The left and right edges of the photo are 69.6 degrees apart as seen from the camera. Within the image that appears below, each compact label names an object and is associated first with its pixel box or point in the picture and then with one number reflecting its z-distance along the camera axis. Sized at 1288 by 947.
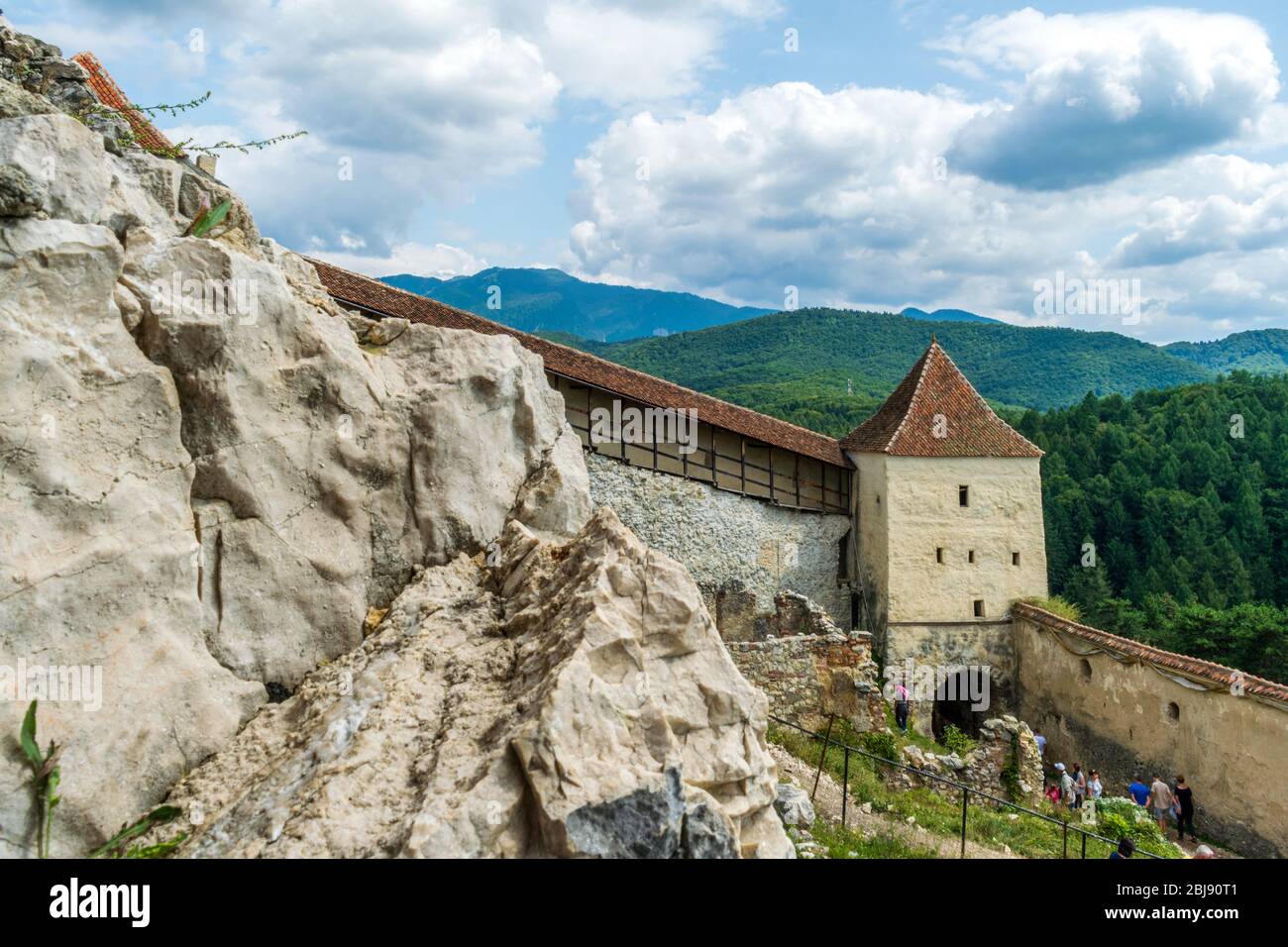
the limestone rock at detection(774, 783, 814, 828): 10.57
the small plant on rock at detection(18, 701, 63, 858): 6.52
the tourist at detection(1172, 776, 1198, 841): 15.91
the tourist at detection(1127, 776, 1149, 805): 16.28
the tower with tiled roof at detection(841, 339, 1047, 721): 23.02
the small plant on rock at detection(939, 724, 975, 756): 18.28
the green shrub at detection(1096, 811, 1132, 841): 14.69
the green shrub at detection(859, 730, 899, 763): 16.38
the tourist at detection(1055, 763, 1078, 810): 16.52
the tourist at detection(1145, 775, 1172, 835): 16.11
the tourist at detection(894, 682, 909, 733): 19.25
